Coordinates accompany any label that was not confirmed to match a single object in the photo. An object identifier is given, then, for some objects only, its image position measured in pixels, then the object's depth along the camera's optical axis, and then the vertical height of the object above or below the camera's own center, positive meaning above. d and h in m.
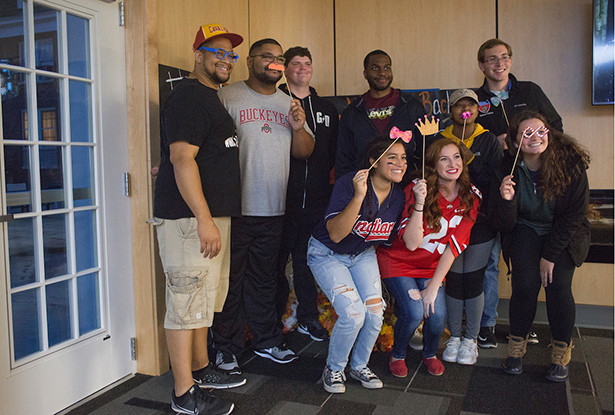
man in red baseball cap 2.01 -0.12
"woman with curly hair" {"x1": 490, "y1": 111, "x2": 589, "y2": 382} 2.37 -0.24
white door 1.98 -0.12
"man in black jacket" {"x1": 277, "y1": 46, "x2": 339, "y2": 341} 2.89 -0.09
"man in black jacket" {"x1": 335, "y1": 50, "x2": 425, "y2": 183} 2.86 +0.33
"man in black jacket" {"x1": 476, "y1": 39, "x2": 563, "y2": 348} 2.92 +0.39
